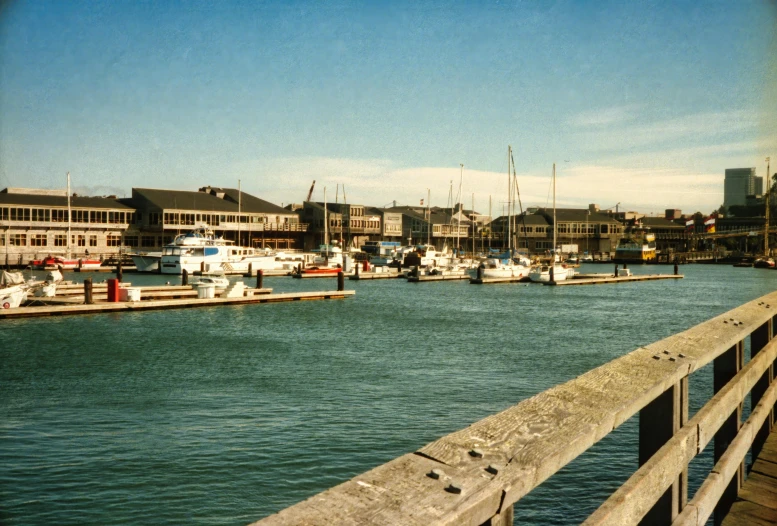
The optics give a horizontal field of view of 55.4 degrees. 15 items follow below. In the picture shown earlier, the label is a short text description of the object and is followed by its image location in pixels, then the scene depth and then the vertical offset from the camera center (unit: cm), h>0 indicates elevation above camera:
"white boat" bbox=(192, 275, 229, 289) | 4920 -254
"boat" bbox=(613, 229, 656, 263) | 14575 -95
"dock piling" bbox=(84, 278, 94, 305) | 3909 -272
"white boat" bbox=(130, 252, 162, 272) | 8500 -209
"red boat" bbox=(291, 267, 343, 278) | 8481 -310
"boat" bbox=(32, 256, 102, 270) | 8683 -244
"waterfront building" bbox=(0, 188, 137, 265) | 9581 +237
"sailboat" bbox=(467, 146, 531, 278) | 7956 -260
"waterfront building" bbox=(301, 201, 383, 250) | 12794 +379
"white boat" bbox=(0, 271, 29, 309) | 3697 -243
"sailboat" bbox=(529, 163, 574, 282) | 7762 -303
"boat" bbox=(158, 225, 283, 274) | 8044 -143
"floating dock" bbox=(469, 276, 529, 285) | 7700 -373
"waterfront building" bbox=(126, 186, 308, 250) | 10831 +403
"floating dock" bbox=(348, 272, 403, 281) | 8227 -354
